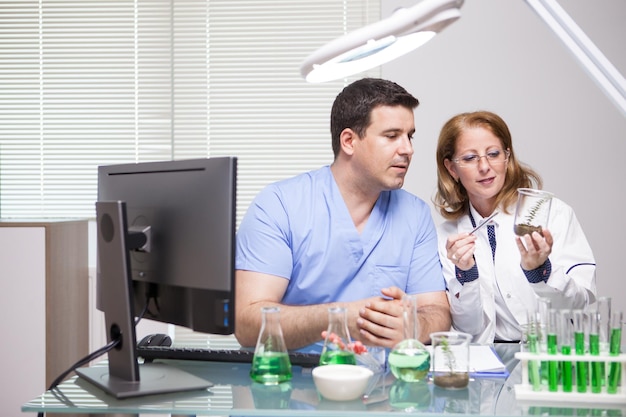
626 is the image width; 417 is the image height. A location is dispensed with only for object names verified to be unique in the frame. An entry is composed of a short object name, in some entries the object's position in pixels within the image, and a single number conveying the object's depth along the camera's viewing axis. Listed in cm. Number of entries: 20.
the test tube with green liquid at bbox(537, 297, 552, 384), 131
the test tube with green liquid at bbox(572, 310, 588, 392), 127
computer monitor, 135
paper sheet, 144
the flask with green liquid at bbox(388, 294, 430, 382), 139
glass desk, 124
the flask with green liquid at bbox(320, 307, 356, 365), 138
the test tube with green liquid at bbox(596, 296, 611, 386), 127
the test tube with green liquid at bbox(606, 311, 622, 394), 127
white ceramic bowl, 128
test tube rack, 126
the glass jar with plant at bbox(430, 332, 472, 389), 137
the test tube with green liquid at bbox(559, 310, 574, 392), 128
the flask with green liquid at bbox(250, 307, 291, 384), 136
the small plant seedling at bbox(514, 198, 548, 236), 160
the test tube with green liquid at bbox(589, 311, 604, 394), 127
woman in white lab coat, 201
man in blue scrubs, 203
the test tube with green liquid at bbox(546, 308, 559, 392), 129
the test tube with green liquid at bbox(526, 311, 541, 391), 131
